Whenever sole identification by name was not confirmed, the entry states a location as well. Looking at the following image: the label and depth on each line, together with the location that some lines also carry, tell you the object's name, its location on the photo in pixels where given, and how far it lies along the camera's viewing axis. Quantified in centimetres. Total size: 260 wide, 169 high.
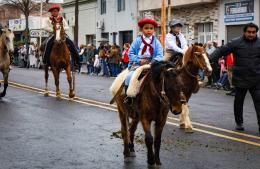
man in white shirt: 1587
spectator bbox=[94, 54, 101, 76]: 3184
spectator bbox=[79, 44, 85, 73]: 3645
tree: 4928
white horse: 1553
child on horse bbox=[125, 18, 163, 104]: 813
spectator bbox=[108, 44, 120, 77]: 2981
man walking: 1080
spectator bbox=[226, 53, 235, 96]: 2114
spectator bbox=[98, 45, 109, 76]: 3075
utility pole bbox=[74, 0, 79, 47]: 4378
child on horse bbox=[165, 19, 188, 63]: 1103
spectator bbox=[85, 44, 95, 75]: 3325
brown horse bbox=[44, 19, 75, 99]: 1594
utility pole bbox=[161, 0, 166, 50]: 2794
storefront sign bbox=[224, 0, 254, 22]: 2959
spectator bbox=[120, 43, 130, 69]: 2852
